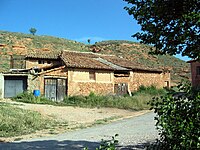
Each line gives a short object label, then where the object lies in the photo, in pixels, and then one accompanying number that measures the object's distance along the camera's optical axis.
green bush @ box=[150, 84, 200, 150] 3.85
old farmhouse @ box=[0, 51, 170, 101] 26.70
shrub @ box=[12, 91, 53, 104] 24.49
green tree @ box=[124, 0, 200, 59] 4.55
